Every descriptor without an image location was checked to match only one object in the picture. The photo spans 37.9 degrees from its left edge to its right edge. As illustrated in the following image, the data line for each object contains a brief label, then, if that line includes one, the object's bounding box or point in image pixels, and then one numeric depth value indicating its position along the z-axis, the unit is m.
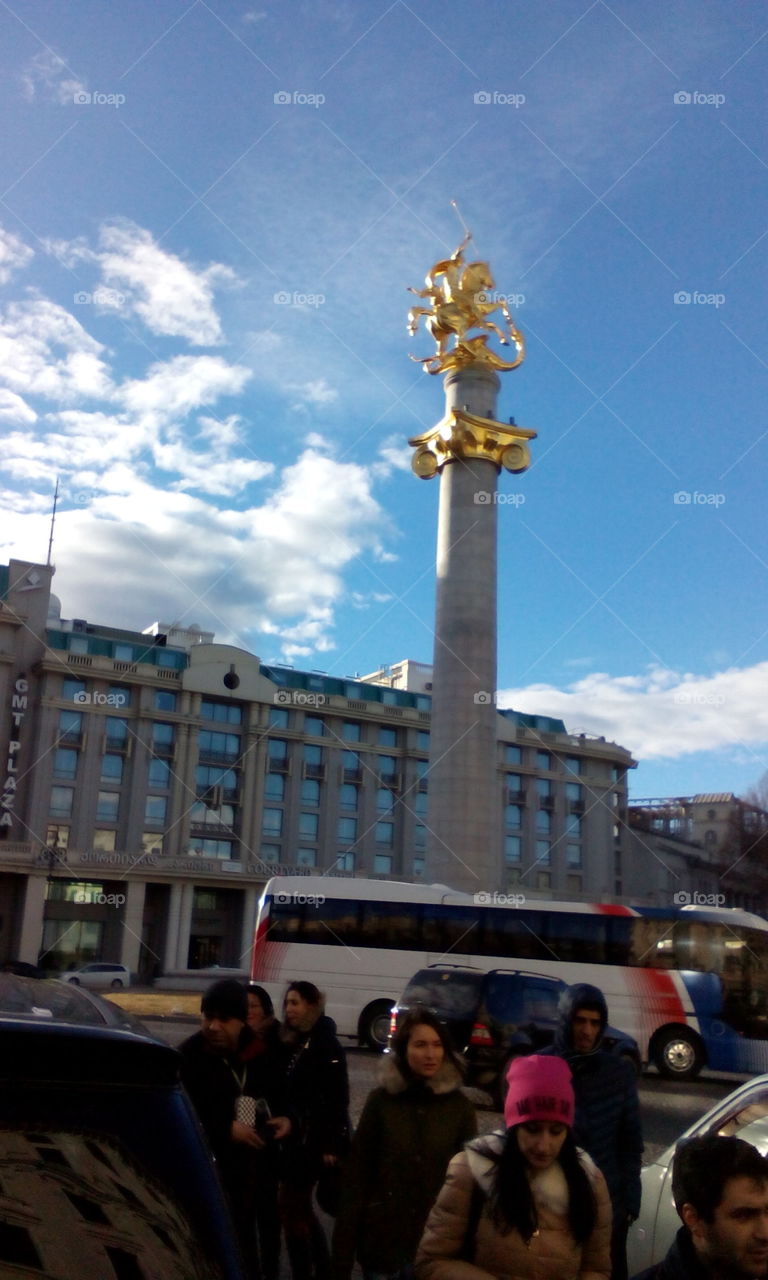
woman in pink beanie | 3.35
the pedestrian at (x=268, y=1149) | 5.47
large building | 51.44
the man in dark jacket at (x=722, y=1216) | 2.90
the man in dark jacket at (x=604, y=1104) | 4.96
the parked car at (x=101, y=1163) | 2.02
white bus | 20.83
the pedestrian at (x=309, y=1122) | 5.62
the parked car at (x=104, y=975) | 42.84
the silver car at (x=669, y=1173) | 4.98
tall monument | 25.31
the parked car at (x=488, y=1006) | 15.42
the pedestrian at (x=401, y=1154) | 4.33
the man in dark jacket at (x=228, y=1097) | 5.15
